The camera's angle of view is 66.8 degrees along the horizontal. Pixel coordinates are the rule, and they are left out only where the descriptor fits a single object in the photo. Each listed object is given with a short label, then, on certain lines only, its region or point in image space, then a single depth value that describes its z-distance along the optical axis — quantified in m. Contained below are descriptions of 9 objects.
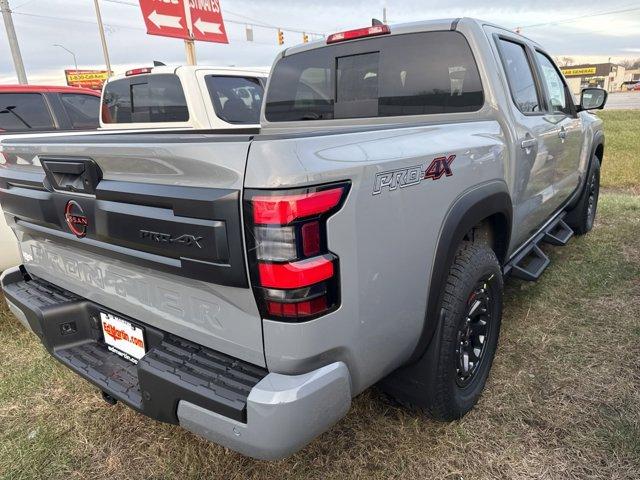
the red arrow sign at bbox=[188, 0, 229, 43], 13.39
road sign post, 12.34
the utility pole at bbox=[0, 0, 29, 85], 15.62
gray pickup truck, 1.48
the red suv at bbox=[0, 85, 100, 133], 5.45
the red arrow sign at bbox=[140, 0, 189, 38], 12.21
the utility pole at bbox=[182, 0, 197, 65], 12.96
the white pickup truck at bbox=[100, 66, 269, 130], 5.49
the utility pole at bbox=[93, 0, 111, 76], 28.23
